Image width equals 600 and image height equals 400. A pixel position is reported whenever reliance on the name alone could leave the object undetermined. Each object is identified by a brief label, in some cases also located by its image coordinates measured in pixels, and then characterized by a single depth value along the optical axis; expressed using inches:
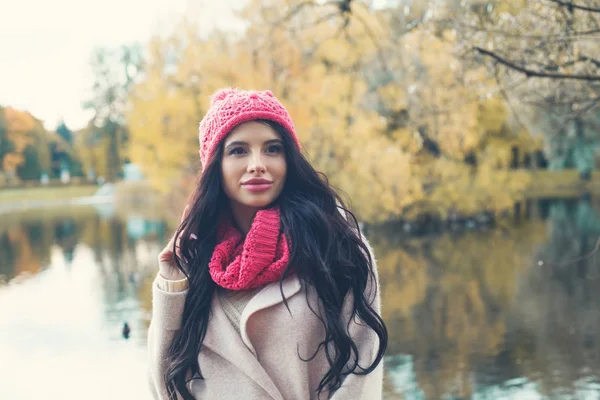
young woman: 67.4
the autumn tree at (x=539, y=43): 175.6
